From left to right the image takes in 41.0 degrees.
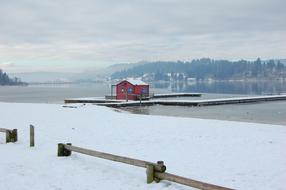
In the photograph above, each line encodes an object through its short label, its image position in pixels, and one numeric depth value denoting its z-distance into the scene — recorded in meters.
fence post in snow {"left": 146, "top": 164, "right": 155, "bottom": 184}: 9.60
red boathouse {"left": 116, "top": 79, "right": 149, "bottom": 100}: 66.69
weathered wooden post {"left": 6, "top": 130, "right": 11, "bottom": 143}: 15.64
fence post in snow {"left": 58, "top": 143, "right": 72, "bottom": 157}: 12.82
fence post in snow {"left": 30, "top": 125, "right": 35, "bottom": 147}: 14.69
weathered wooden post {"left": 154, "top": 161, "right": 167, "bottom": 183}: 9.57
